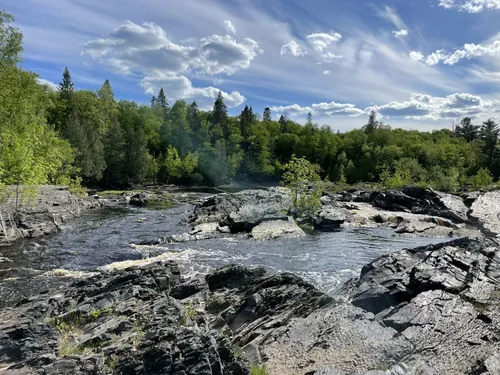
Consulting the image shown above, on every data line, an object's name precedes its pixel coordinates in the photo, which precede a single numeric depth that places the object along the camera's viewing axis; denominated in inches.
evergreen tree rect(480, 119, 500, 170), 4083.7
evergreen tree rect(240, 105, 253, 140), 5654.5
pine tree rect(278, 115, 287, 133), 6799.2
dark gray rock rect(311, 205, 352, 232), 1460.4
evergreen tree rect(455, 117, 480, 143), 6225.4
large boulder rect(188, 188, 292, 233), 1386.6
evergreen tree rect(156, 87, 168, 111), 6063.0
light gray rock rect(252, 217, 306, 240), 1256.2
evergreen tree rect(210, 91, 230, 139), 5241.1
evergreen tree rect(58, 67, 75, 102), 4056.1
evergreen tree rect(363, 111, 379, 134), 6905.5
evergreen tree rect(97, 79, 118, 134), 4042.8
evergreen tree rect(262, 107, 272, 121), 7490.2
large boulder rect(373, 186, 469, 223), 1740.3
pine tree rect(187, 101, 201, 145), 4858.3
